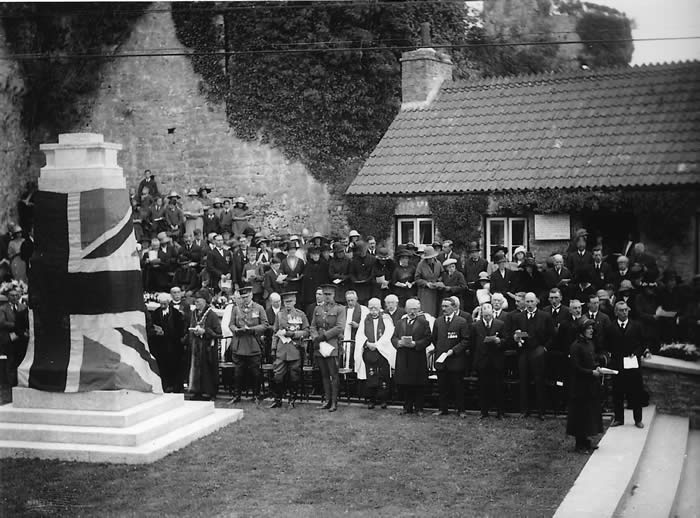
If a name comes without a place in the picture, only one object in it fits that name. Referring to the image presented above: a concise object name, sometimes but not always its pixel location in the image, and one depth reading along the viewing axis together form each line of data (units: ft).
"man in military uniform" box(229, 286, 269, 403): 50.93
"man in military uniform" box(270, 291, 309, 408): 49.93
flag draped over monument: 40.47
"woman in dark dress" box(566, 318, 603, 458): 38.81
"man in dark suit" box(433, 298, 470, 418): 46.55
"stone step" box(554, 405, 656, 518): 30.91
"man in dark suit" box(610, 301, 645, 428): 42.37
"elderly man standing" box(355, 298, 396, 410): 48.90
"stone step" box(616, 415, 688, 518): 32.19
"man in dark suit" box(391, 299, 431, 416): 47.39
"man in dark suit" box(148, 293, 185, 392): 52.60
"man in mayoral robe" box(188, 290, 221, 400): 51.31
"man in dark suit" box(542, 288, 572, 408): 44.78
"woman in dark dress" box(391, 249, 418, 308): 55.93
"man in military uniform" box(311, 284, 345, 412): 49.06
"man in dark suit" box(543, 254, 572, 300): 51.48
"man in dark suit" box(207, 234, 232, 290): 62.34
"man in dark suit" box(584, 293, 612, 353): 42.78
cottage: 59.67
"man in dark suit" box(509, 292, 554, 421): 45.14
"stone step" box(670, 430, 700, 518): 32.75
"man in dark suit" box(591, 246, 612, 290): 51.16
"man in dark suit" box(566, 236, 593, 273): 52.60
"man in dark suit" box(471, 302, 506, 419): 45.88
